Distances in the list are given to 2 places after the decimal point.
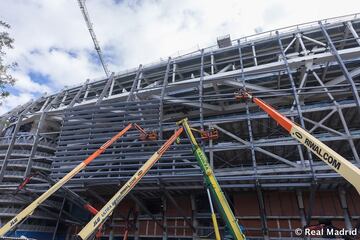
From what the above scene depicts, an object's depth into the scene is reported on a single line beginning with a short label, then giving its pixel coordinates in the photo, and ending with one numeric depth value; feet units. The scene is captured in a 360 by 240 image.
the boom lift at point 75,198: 51.76
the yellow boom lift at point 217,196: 30.97
